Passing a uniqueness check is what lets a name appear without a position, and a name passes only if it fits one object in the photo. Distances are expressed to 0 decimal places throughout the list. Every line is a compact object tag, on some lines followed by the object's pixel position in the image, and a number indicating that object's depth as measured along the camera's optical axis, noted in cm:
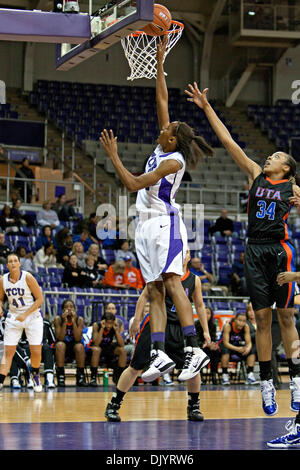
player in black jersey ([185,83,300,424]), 571
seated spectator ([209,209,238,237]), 1842
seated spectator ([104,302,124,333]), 1206
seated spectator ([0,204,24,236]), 1577
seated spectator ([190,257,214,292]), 1526
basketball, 703
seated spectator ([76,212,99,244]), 1667
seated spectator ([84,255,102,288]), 1438
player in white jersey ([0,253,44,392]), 998
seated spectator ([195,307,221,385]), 1237
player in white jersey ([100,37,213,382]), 598
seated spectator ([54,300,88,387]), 1164
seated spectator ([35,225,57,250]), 1554
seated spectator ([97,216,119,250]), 1691
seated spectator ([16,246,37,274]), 1421
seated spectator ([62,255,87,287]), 1416
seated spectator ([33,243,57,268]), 1514
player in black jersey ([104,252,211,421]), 663
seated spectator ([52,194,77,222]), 1747
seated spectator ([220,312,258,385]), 1248
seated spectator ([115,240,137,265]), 1569
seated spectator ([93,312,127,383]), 1177
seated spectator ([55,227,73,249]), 1546
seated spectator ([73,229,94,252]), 1611
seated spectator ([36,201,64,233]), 1670
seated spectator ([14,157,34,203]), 1919
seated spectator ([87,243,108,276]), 1504
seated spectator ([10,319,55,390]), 1112
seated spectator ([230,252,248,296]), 1571
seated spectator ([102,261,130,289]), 1461
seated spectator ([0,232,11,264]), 1441
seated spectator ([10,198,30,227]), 1641
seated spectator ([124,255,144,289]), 1487
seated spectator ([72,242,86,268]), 1488
